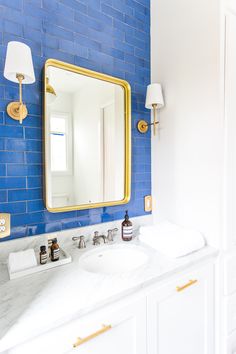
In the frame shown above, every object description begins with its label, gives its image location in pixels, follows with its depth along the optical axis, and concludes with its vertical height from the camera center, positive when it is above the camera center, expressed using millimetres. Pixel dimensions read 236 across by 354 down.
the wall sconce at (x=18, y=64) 971 +476
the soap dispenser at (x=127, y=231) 1416 -411
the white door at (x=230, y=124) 1247 +263
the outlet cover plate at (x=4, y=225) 932 -246
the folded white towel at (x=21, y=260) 960 -424
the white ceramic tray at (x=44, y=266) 948 -461
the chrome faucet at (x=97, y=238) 1354 -444
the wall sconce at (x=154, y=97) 1476 +489
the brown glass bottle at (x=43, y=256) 1044 -425
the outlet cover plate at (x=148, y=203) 1680 -271
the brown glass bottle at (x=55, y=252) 1076 -419
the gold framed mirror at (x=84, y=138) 1263 +196
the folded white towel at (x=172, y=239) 1169 -415
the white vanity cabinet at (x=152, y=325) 753 -649
